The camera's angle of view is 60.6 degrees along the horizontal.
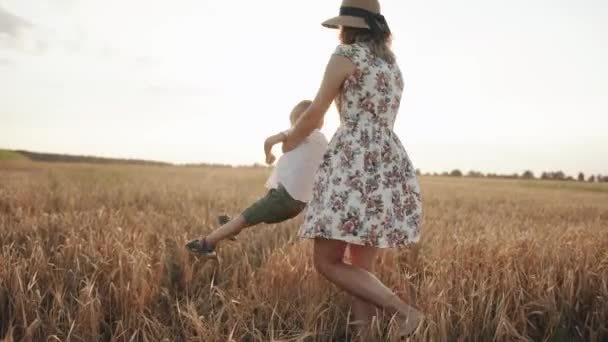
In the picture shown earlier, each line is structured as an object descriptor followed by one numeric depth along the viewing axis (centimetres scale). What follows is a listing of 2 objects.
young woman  256
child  319
